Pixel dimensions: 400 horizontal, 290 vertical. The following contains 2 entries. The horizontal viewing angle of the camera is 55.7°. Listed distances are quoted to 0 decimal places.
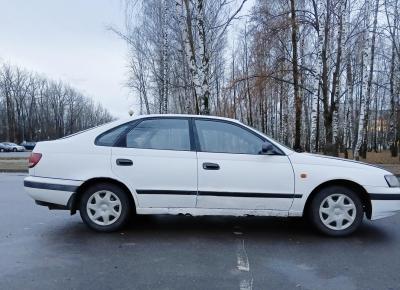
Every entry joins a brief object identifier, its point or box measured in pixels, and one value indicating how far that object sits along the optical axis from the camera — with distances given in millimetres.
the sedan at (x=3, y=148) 57288
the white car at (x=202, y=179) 4973
